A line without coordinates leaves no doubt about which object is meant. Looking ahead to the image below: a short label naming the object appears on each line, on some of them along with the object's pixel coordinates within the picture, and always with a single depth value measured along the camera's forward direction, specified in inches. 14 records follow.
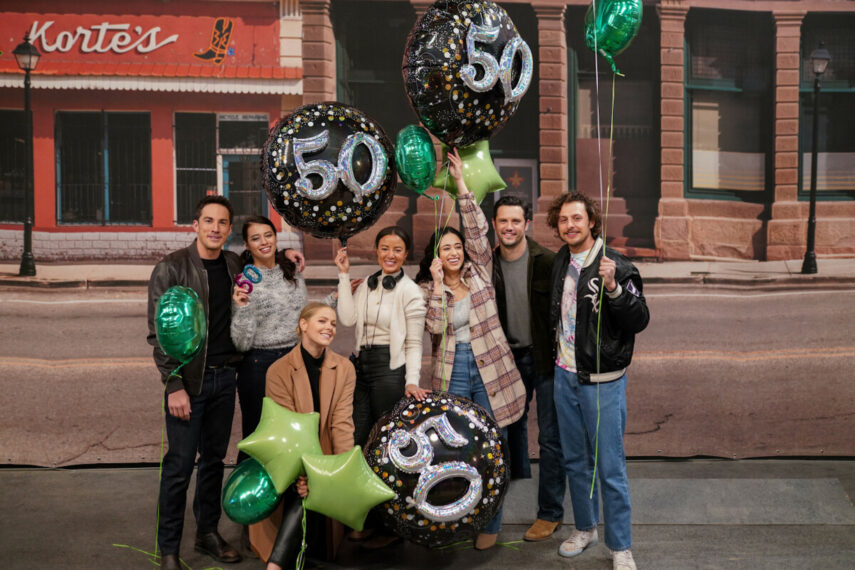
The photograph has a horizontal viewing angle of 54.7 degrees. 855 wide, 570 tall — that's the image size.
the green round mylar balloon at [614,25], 123.2
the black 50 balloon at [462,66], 118.0
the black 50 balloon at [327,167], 119.6
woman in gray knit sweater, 131.9
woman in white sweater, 129.6
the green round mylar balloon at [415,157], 122.4
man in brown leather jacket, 125.0
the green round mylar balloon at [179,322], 116.1
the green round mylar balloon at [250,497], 113.8
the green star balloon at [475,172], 129.0
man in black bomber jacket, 119.0
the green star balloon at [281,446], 113.6
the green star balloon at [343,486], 112.3
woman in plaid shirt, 130.0
